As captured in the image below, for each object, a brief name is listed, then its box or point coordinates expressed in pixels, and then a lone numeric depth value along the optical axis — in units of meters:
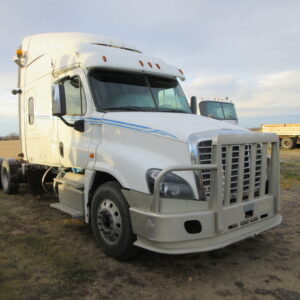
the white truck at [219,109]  13.56
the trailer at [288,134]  23.39
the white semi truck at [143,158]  3.40
